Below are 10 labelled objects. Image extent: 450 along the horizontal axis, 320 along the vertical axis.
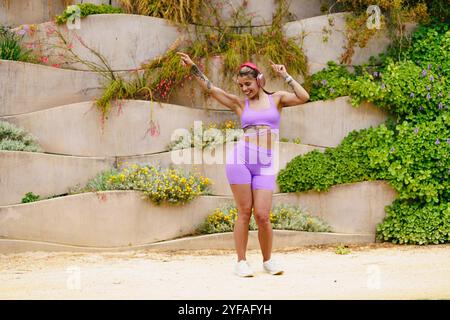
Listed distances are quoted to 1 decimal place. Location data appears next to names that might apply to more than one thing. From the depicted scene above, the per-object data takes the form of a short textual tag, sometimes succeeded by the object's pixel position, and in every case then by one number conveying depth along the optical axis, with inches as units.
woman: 245.3
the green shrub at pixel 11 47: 354.3
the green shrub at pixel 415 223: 325.4
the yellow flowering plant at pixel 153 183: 319.6
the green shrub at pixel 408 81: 343.0
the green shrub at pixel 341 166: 336.5
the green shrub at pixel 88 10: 359.6
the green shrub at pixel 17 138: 329.7
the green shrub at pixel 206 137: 339.0
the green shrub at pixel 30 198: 324.2
